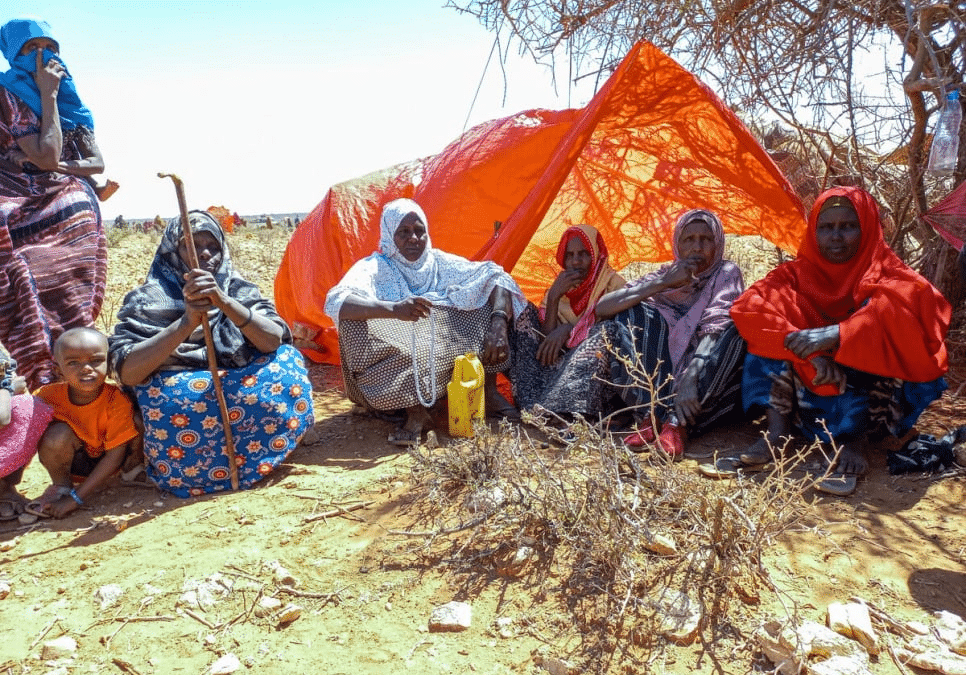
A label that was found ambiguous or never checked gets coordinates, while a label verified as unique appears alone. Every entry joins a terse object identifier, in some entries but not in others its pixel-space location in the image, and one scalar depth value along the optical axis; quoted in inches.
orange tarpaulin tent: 163.9
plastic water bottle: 135.6
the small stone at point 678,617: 73.2
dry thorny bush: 75.4
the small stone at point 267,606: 83.0
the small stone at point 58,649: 77.9
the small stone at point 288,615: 81.1
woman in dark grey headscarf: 113.7
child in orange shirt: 110.3
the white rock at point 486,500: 95.1
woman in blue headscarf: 141.4
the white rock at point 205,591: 85.4
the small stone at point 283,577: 88.0
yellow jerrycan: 136.7
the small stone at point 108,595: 86.6
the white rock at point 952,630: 71.9
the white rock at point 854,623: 72.2
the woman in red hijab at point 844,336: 110.3
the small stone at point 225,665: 73.3
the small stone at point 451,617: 77.7
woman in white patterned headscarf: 140.1
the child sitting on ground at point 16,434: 110.7
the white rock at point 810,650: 67.6
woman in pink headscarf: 127.7
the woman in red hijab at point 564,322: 147.3
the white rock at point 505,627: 76.3
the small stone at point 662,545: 83.0
